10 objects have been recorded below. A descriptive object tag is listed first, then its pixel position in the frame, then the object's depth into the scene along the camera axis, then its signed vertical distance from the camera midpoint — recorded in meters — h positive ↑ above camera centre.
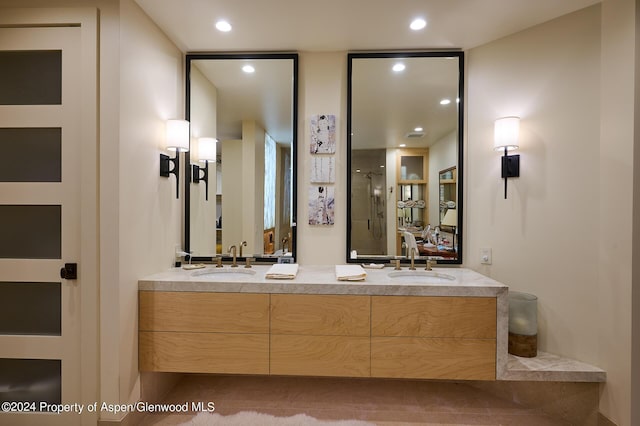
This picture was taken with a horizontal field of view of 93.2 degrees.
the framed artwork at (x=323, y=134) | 2.47 +0.61
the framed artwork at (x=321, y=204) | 2.49 +0.04
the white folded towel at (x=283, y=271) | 2.00 -0.43
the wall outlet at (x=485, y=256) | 2.31 -0.35
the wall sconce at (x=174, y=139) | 2.14 +0.49
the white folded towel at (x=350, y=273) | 1.95 -0.43
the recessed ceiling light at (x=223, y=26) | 2.10 +1.29
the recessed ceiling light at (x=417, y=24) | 2.06 +1.29
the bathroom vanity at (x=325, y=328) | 1.85 -0.74
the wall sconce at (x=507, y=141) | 2.10 +0.48
